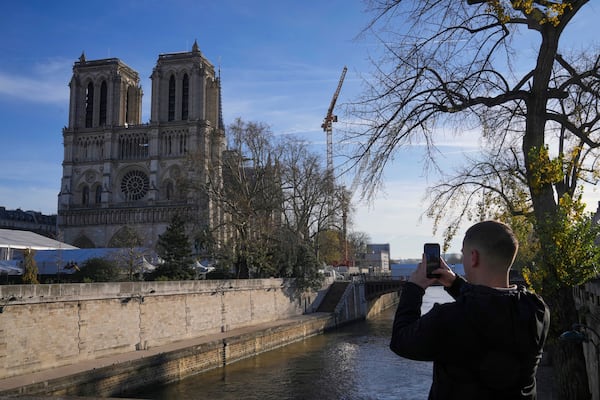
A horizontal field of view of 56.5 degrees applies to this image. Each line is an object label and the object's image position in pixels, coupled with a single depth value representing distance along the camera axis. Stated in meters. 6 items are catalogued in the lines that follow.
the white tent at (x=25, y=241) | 32.74
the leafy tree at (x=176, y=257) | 29.72
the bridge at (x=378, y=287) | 45.88
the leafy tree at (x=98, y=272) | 27.27
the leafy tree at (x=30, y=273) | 21.41
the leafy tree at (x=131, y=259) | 31.14
